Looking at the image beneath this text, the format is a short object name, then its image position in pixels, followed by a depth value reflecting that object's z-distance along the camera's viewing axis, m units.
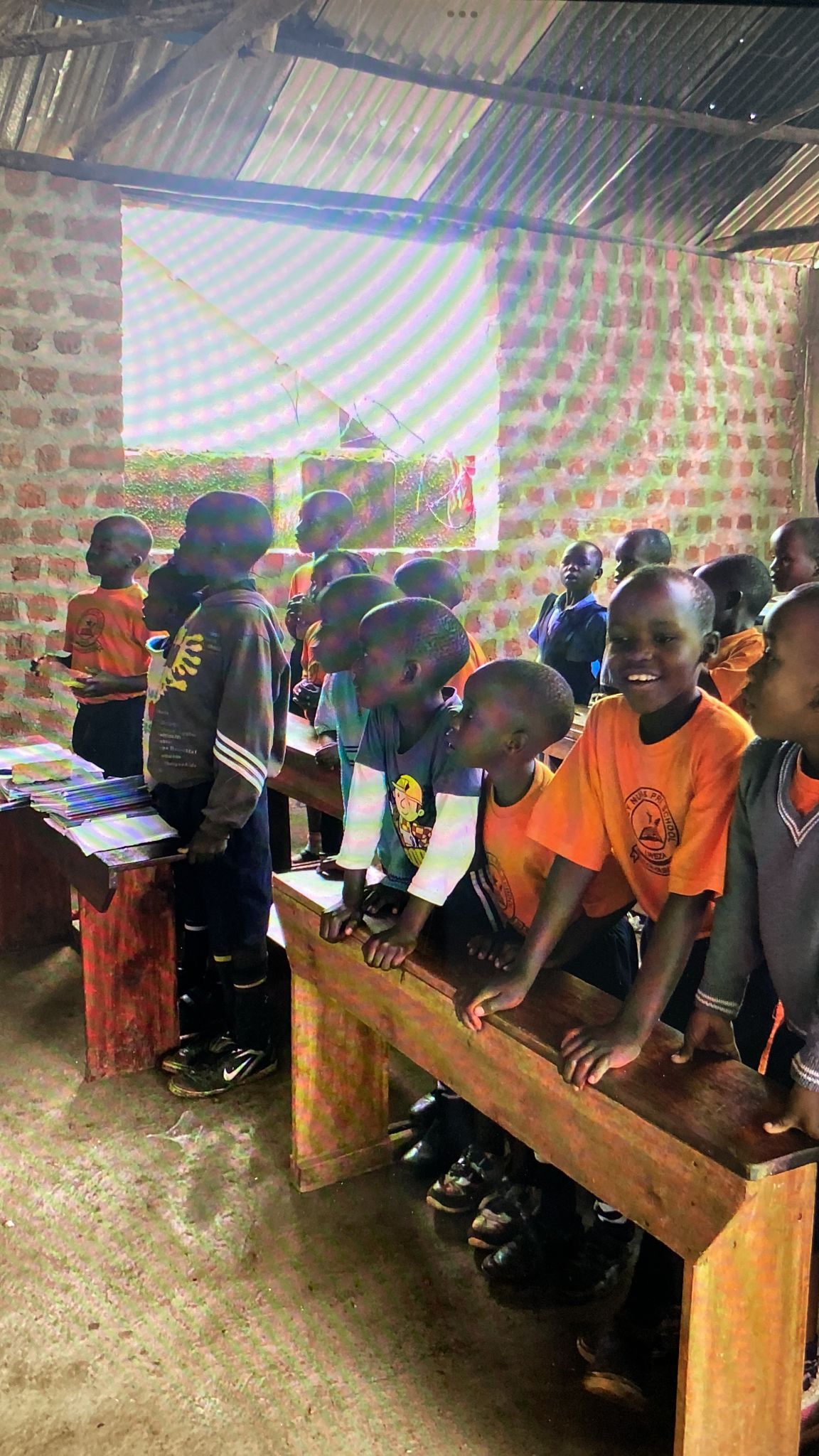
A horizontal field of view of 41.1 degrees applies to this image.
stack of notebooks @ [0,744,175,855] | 3.24
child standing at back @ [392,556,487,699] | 3.43
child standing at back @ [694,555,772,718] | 3.00
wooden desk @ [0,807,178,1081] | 3.15
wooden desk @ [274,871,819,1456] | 1.52
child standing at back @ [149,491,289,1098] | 3.01
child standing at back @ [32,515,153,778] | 4.39
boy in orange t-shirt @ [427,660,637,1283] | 2.12
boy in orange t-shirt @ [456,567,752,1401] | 1.81
